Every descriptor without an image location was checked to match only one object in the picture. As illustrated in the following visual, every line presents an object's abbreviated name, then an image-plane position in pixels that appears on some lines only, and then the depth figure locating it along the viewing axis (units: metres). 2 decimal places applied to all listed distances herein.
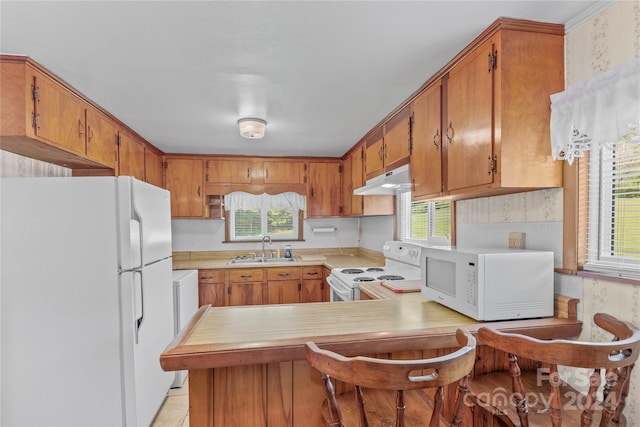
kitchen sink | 3.83
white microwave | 1.34
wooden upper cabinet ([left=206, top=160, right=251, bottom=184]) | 3.84
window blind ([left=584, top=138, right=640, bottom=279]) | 1.16
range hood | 2.18
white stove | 2.43
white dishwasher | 2.57
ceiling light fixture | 2.43
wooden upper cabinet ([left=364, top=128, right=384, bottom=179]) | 2.69
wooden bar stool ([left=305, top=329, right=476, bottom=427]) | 0.76
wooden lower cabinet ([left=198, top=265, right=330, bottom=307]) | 3.58
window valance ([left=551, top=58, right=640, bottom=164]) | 1.03
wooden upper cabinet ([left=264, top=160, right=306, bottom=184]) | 3.98
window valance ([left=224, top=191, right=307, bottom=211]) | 4.05
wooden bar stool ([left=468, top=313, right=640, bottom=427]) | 0.86
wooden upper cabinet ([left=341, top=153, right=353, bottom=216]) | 3.75
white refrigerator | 1.62
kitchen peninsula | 1.15
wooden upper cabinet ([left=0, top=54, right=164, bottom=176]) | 1.57
